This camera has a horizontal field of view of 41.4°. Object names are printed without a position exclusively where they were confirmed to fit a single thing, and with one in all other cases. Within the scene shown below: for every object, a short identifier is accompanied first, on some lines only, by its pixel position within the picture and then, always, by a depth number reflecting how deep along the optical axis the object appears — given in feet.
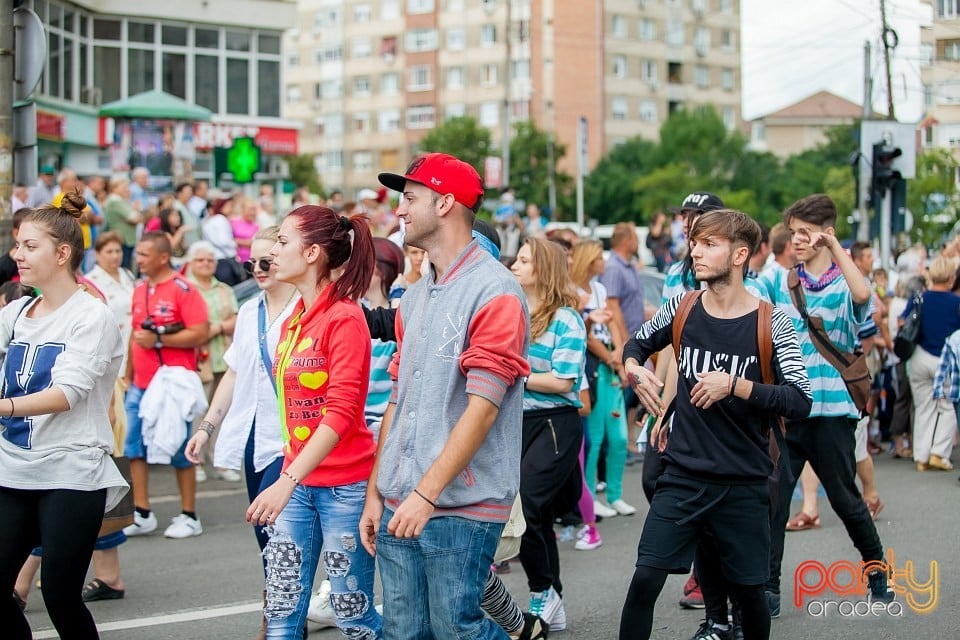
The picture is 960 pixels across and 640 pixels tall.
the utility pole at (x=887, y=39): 101.35
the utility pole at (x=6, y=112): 30.78
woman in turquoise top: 20.38
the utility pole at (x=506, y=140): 171.32
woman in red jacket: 15.35
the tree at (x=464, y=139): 233.14
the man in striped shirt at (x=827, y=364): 20.89
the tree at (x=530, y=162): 225.15
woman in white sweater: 16.20
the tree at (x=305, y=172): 238.97
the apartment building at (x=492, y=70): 268.41
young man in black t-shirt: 16.29
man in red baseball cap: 13.20
